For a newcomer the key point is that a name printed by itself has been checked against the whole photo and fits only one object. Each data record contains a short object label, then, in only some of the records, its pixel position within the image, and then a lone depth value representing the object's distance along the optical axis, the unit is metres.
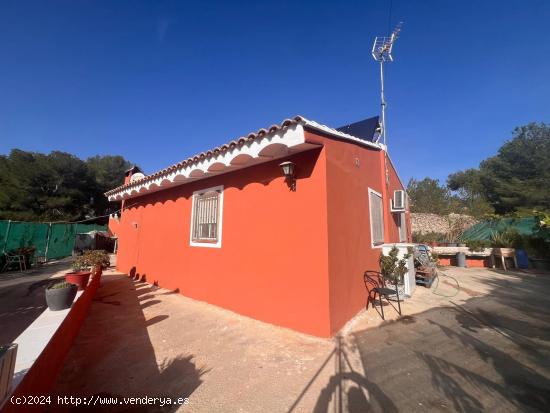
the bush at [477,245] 11.65
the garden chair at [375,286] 5.01
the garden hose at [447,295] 6.75
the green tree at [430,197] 24.33
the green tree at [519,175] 20.69
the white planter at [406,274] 6.40
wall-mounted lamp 4.37
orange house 4.14
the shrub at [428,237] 15.72
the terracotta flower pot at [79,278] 5.38
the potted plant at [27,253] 12.34
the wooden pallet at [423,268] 7.64
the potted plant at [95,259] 7.27
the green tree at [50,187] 26.70
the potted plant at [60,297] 3.88
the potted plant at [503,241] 11.27
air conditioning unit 7.71
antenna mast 8.45
